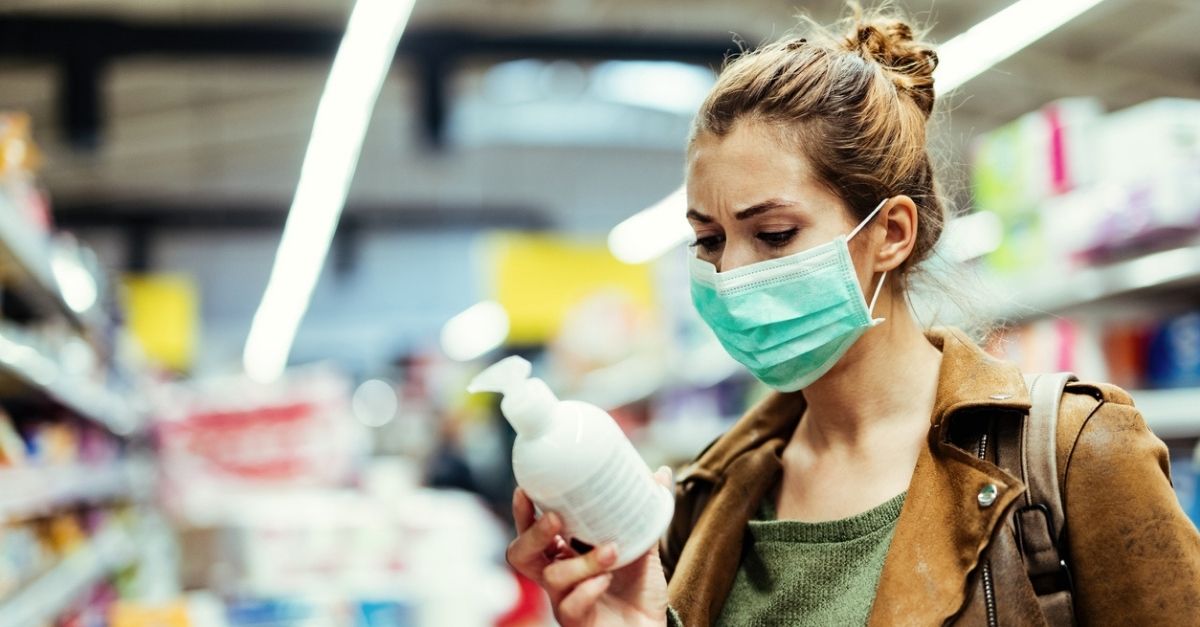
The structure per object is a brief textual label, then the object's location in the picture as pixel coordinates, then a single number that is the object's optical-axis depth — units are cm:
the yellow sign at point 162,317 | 1424
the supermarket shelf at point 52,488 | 356
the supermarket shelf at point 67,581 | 326
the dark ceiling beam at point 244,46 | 933
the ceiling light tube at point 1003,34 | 671
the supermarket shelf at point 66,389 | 361
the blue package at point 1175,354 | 382
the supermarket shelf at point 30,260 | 351
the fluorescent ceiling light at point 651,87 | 1439
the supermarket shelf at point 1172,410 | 367
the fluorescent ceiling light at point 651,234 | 1246
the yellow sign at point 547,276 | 1302
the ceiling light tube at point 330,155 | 689
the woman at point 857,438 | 145
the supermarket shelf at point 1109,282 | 357
